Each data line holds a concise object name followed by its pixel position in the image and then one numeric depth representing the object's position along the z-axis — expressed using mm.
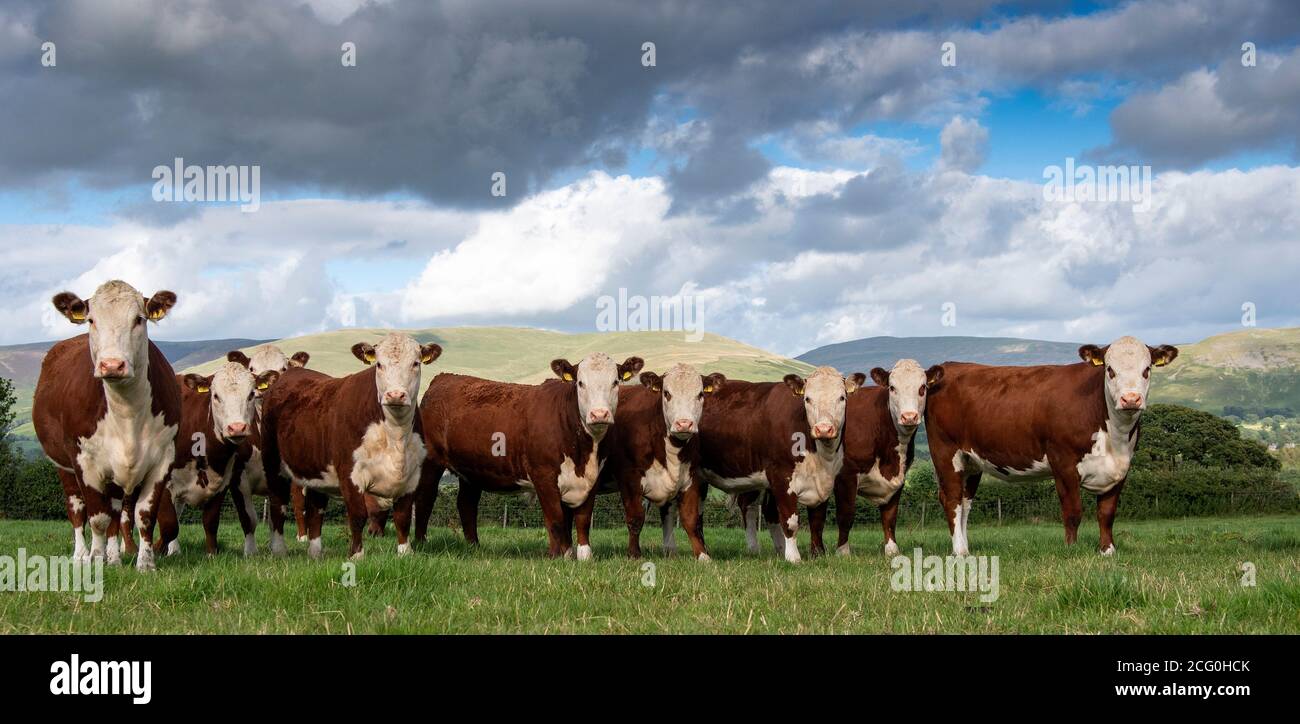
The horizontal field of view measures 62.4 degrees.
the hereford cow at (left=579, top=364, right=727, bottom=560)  13867
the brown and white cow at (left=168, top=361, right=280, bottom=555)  13336
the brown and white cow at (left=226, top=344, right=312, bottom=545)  14727
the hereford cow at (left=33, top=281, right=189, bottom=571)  10359
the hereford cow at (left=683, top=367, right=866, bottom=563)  13961
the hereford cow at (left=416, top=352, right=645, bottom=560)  13727
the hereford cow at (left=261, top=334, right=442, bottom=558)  12898
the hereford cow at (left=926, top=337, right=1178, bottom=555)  13906
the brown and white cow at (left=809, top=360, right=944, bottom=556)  14914
